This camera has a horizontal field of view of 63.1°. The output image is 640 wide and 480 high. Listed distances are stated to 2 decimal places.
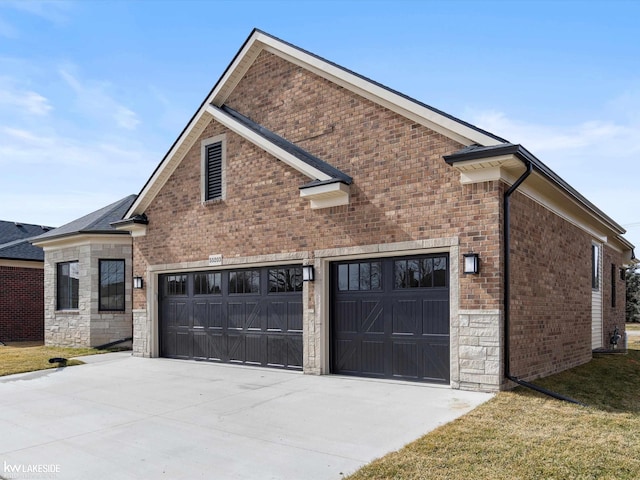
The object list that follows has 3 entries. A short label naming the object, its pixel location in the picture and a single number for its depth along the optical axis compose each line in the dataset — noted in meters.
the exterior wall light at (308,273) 11.43
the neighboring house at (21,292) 22.47
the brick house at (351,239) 9.44
